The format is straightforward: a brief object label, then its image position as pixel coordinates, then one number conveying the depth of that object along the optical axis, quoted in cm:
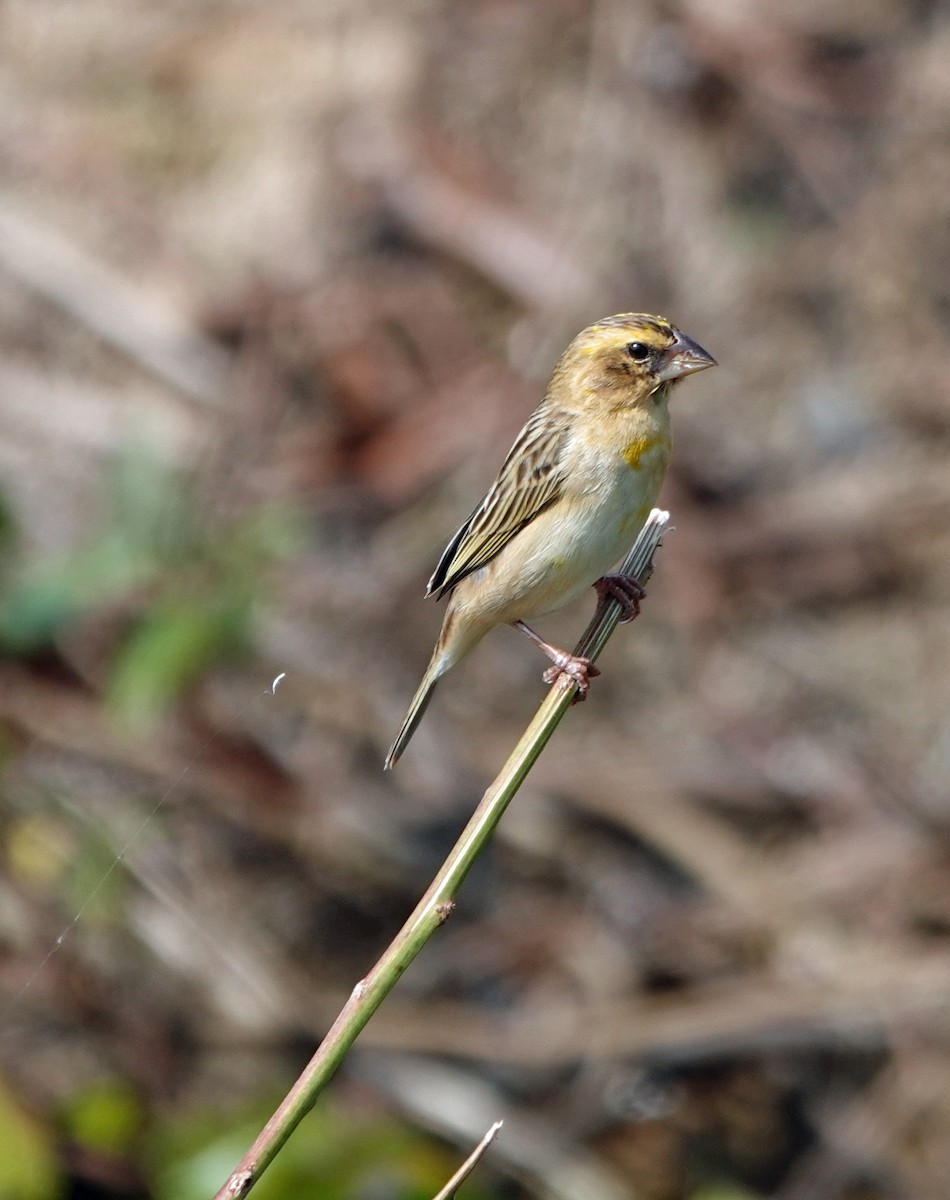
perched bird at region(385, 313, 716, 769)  778
